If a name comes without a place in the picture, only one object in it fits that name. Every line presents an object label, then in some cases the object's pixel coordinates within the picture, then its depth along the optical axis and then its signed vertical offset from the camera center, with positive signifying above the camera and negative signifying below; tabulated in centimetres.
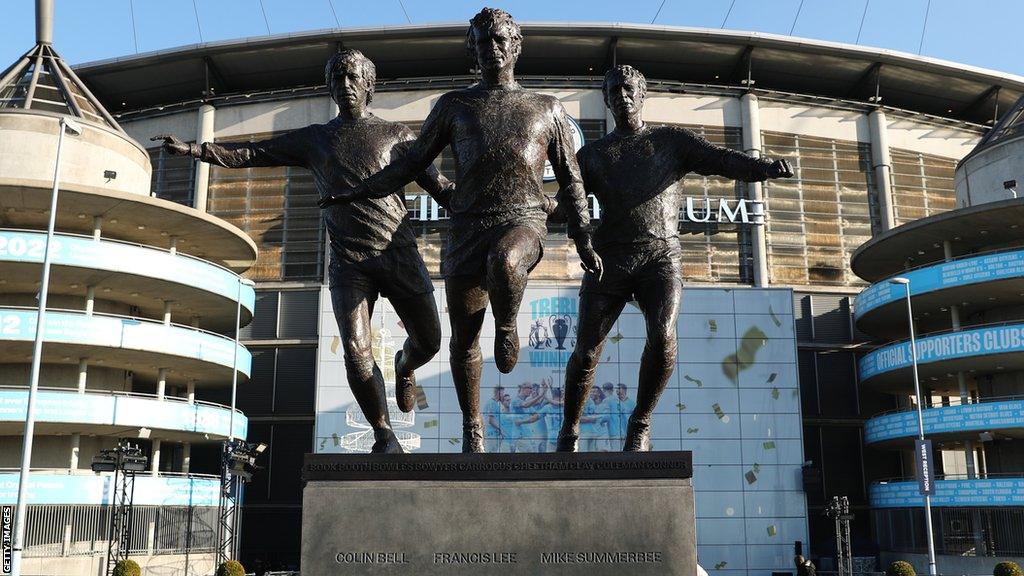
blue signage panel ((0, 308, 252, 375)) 3278 +552
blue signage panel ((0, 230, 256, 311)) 3347 +816
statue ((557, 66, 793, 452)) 798 +214
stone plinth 680 -13
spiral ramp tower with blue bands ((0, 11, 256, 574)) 3294 +586
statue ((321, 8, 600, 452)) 759 +233
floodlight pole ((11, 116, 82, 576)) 2373 +263
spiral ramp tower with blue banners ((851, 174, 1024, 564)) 3650 +504
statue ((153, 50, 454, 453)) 800 +218
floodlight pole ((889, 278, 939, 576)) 3191 +242
